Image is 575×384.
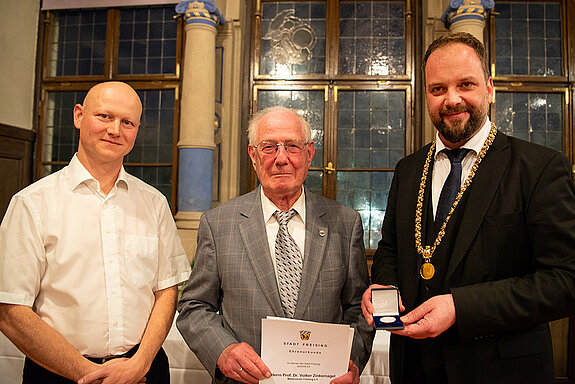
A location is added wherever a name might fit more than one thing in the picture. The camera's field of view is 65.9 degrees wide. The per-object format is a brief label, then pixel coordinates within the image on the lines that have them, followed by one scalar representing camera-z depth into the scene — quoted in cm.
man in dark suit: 136
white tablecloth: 234
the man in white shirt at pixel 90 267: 145
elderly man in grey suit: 166
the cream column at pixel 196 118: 457
